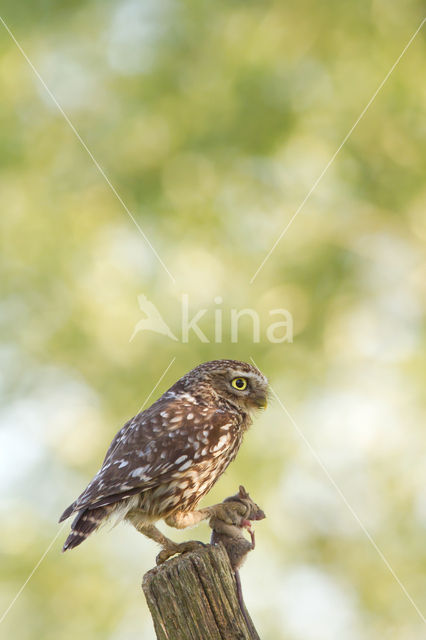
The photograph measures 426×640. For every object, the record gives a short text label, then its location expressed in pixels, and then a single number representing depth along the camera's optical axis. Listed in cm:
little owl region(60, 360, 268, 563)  707
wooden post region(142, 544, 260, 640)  593
